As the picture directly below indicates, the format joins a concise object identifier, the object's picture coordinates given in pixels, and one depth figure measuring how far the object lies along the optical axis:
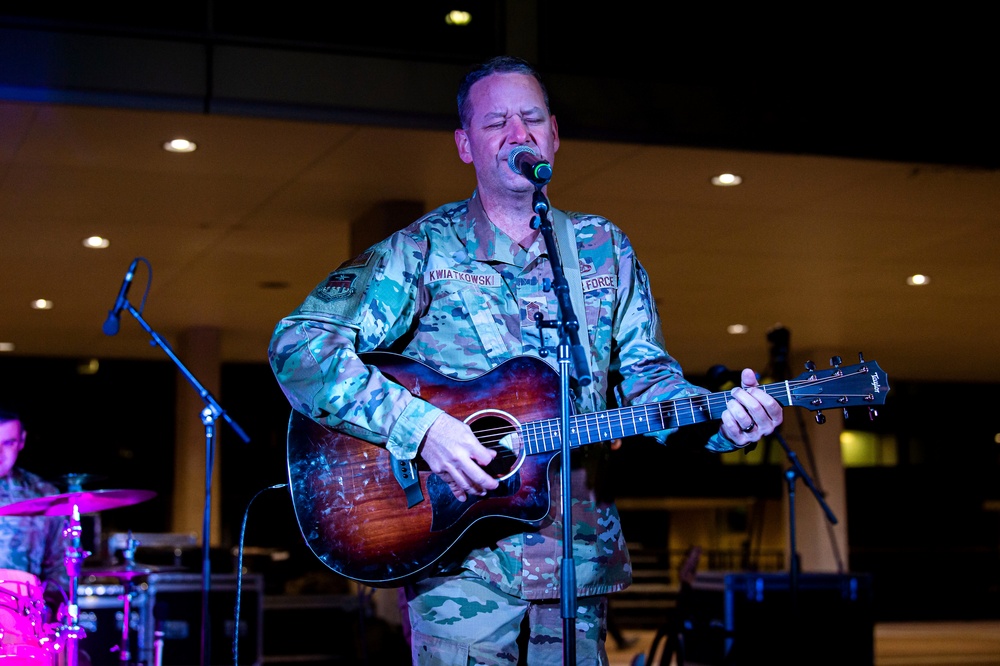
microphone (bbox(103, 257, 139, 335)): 5.41
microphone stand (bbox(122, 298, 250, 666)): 5.09
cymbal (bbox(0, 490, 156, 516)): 5.12
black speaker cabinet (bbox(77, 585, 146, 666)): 7.72
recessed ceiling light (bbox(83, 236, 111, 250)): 9.61
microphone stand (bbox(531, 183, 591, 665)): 2.27
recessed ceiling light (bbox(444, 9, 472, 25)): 7.14
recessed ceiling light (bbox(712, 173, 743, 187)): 7.86
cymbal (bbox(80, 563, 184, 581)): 6.41
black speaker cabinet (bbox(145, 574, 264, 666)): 7.87
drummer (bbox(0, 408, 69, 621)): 6.25
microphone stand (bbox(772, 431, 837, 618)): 6.26
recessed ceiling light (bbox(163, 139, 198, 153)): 7.12
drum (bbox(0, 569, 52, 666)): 4.84
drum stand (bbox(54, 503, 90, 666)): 5.13
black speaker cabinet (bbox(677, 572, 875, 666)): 7.81
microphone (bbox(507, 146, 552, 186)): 2.53
